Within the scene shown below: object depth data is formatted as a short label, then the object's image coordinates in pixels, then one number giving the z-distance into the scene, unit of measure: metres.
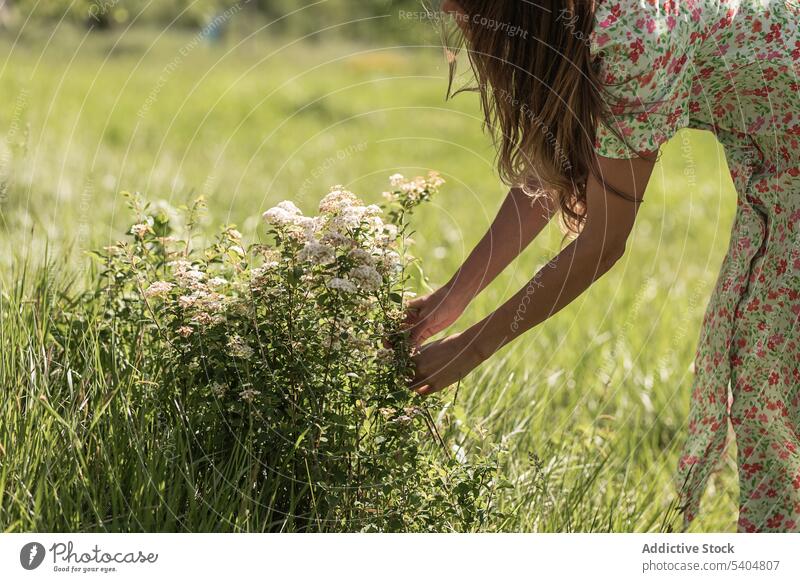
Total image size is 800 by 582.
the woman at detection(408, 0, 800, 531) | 3.64
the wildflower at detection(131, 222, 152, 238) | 3.87
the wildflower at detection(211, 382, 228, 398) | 3.78
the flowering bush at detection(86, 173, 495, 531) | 3.73
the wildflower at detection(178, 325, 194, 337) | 3.75
